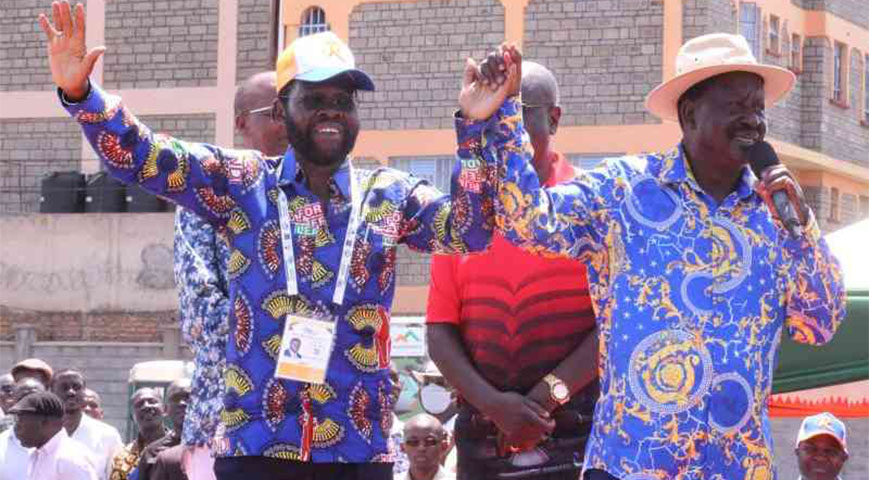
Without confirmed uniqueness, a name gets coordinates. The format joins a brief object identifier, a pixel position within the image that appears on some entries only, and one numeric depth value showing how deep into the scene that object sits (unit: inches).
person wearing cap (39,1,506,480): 189.3
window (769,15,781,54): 1299.2
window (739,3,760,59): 1269.7
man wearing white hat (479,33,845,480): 182.4
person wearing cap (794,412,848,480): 378.9
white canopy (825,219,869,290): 362.6
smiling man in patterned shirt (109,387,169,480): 466.8
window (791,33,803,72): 1339.8
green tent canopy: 351.3
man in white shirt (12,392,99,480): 450.0
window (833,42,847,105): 1375.5
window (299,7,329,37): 1285.7
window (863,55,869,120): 1414.9
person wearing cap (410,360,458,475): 601.1
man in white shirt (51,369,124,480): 512.4
